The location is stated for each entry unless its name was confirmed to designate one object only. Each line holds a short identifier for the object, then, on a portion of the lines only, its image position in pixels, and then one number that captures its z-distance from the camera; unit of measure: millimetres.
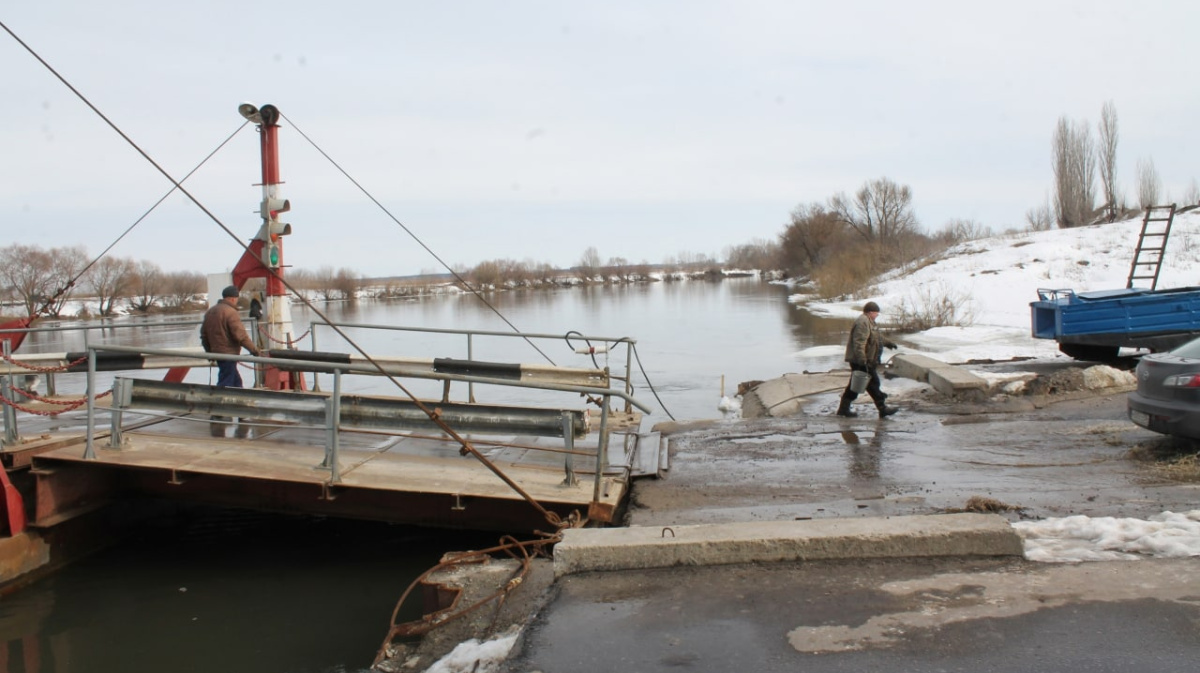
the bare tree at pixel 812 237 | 85562
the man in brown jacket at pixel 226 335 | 10547
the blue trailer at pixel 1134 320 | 17078
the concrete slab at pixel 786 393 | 13820
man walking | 12117
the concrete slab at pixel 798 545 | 5379
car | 8156
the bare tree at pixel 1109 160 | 67062
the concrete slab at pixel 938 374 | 13539
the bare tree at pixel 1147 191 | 71188
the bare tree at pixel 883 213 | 82812
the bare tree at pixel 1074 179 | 67500
